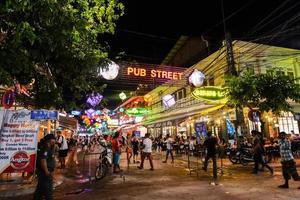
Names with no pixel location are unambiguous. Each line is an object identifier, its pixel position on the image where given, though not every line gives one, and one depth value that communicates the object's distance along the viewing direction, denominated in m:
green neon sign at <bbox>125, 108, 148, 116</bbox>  25.60
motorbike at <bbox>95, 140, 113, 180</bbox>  8.62
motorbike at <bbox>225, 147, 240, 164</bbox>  11.42
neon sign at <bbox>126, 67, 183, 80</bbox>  11.29
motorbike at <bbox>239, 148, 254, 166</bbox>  10.99
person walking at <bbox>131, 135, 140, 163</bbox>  14.99
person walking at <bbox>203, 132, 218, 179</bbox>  8.91
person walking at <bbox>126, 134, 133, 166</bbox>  12.27
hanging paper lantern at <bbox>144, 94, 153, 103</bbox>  31.09
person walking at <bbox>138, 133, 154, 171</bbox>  10.60
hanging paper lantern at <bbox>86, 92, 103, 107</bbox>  16.36
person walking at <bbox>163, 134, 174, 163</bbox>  13.23
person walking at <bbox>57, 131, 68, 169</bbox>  11.81
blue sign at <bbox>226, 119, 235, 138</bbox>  15.85
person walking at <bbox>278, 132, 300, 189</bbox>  6.35
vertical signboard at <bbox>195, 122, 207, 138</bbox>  13.30
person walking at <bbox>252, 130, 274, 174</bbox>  8.81
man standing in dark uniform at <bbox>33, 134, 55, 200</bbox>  4.52
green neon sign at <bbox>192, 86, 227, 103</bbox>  12.18
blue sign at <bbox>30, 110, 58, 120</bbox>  7.62
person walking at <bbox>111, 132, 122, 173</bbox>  10.08
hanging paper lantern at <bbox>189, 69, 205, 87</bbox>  12.19
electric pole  11.57
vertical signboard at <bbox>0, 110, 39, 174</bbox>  7.24
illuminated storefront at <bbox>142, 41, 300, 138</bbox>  15.38
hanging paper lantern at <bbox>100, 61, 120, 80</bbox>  9.28
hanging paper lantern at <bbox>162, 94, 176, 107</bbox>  18.25
